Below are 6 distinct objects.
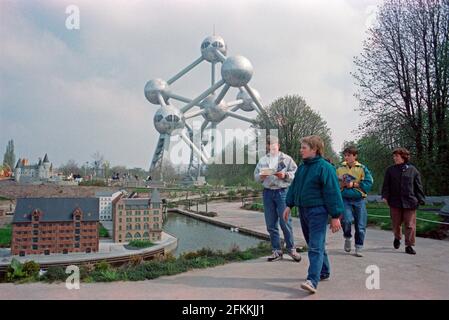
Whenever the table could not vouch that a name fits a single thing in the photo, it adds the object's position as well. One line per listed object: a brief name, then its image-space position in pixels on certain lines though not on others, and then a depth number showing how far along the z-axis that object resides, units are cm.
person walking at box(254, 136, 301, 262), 395
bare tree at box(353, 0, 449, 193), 1359
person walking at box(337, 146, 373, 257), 463
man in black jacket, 468
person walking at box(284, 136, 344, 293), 280
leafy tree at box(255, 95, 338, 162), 2361
